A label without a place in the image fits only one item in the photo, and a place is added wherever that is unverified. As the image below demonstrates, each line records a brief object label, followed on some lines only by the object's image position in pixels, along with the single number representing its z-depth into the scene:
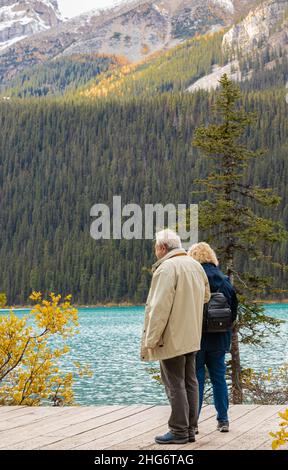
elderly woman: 16.10
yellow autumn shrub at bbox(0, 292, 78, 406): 21.98
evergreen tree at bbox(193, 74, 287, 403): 32.41
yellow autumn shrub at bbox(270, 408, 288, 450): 9.82
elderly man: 14.51
